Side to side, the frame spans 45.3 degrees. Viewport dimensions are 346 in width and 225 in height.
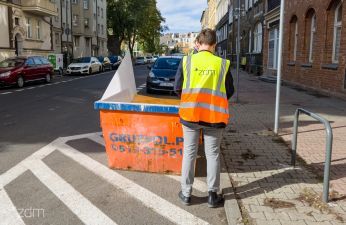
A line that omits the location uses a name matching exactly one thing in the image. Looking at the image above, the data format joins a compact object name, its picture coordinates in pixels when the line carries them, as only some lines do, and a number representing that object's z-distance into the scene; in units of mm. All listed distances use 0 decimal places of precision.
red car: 19812
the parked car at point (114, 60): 46859
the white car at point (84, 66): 32062
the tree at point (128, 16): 65312
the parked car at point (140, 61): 66875
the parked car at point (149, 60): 76325
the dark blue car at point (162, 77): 16859
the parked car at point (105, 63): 40288
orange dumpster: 5461
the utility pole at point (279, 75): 8046
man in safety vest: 4418
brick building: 14695
